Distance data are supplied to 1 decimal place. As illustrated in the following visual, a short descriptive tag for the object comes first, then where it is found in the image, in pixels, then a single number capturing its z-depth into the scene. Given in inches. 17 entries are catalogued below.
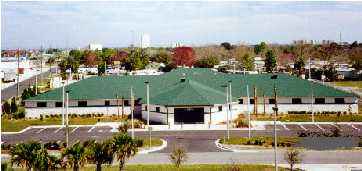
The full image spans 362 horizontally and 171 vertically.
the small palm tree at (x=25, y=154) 1146.0
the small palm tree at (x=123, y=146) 1258.0
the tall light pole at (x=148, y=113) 2316.2
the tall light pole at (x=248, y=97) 2497.7
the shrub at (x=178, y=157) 1430.9
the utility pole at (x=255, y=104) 2625.5
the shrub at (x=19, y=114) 2652.6
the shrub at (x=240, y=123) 2319.8
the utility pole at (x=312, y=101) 2518.5
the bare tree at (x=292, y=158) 1400.1
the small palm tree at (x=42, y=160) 1141.7
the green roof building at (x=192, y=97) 2393.0
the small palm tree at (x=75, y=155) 1186.6
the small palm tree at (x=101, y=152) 1230.3
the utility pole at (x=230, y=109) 2384.4
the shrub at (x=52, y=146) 1808.6
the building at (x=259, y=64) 5487.2
